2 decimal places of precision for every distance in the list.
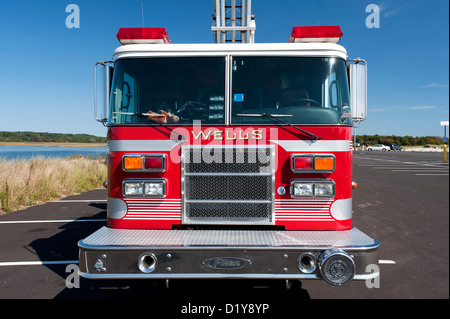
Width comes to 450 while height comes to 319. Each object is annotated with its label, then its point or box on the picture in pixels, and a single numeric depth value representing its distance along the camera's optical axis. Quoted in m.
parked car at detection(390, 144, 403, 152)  56.63
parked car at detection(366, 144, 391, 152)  58.94
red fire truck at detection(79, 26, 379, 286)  2.70
